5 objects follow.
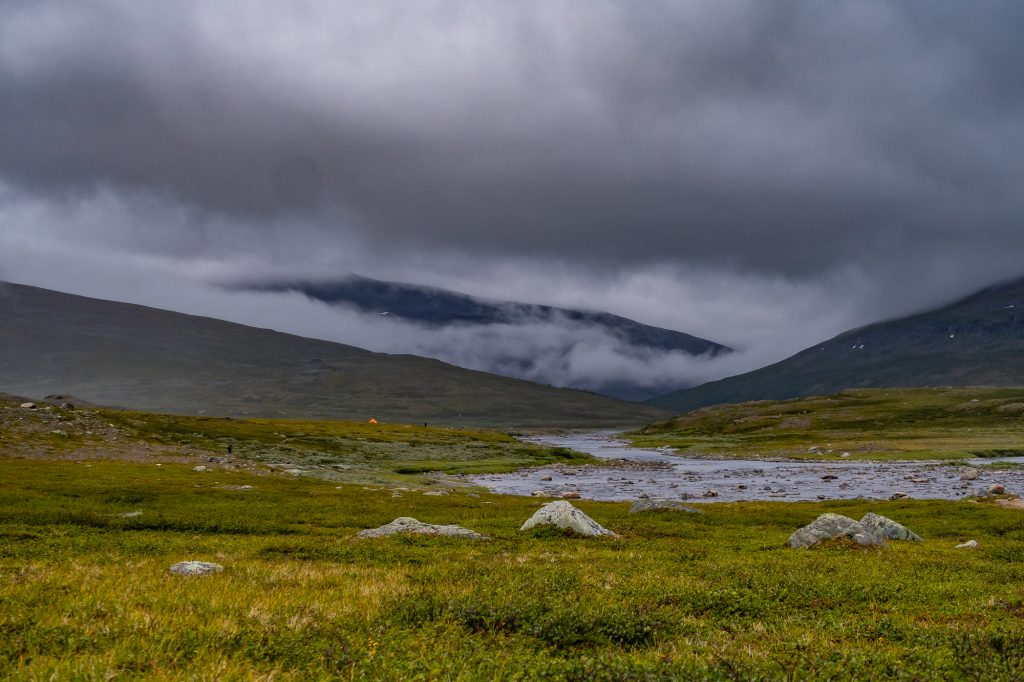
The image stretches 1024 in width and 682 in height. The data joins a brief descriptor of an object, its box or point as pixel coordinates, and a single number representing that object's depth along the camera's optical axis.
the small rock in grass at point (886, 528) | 27.89
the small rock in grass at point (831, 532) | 24.95
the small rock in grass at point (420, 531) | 24.44
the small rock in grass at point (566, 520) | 26.86
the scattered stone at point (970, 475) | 73.62
